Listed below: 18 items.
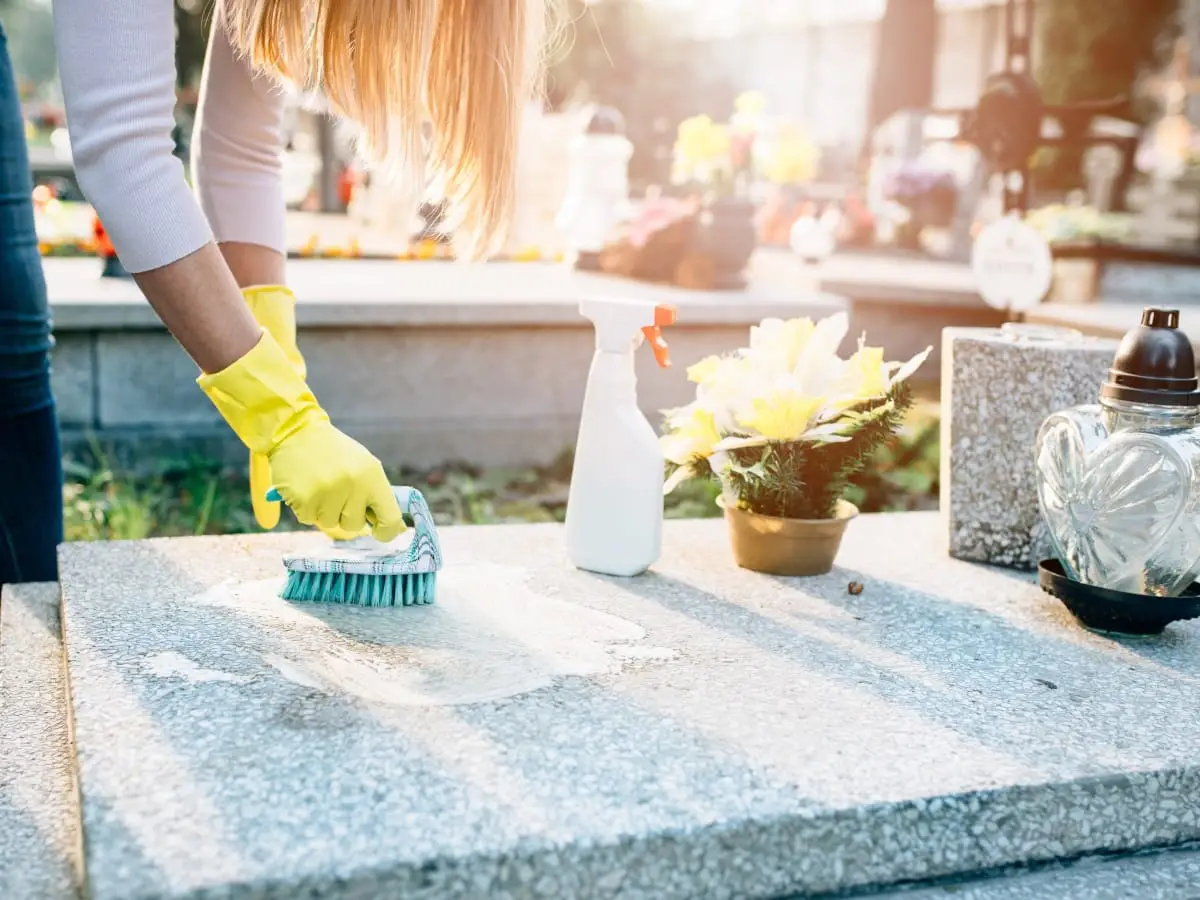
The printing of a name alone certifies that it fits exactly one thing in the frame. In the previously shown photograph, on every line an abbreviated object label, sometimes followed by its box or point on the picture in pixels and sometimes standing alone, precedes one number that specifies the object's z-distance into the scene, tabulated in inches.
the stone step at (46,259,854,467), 114.0
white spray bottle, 63.0
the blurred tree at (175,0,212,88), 363.9
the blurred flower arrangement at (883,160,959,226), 281.6
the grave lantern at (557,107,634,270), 164.1
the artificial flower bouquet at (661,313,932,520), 63.9
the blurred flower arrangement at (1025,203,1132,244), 208.5
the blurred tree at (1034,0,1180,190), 524.7
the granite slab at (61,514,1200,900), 38.1
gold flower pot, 65.4
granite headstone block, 68.1
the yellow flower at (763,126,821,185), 309.0
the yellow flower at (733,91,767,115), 222.7
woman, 49.2
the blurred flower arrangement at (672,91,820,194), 156.4
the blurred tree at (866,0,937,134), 326.3
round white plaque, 113.9
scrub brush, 58.2
